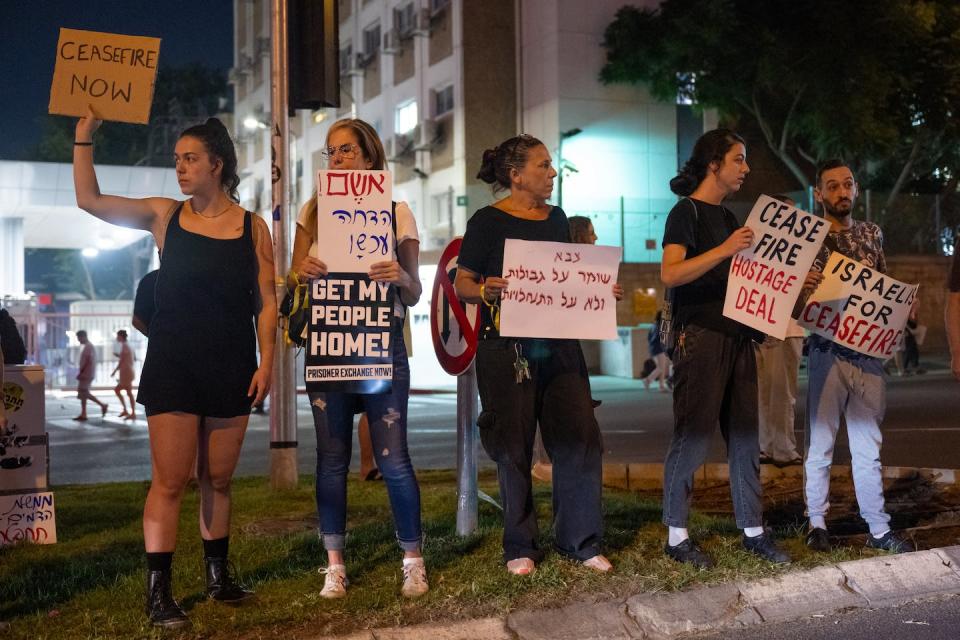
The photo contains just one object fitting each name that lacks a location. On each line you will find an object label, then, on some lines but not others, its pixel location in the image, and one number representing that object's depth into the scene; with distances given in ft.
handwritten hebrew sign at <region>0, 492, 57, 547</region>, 19.71
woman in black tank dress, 14.24
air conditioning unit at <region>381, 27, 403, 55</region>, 113.50
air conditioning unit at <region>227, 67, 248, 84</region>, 167.63
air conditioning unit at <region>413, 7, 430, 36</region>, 106.01
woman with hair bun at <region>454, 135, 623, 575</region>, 16.52
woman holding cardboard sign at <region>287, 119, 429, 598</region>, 15.64
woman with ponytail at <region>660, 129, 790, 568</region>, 16.61
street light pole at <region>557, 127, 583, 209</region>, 95.26
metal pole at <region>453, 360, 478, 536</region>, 19.15
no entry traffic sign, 18.54
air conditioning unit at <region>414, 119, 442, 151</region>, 105.40
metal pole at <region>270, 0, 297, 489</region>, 25.62
